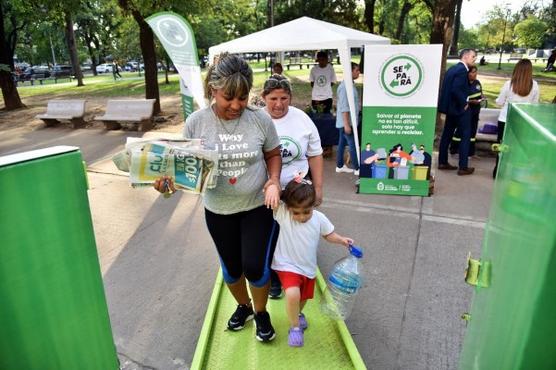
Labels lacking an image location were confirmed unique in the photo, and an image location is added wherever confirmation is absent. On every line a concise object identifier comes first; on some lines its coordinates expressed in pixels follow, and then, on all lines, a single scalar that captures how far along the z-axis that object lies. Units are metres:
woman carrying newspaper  2.14
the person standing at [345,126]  6.50
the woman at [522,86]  5.99
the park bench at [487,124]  7.85
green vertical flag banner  6.03
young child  2.55
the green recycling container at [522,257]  0.92
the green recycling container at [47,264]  1.37
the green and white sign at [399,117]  5.32
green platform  2.60
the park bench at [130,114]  10.73
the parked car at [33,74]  39.22
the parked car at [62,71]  43.24
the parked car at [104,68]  51.28
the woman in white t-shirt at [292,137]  2.85
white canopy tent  6.45
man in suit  6.20
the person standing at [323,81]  9.03
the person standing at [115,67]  31.83
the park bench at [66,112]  11.67
